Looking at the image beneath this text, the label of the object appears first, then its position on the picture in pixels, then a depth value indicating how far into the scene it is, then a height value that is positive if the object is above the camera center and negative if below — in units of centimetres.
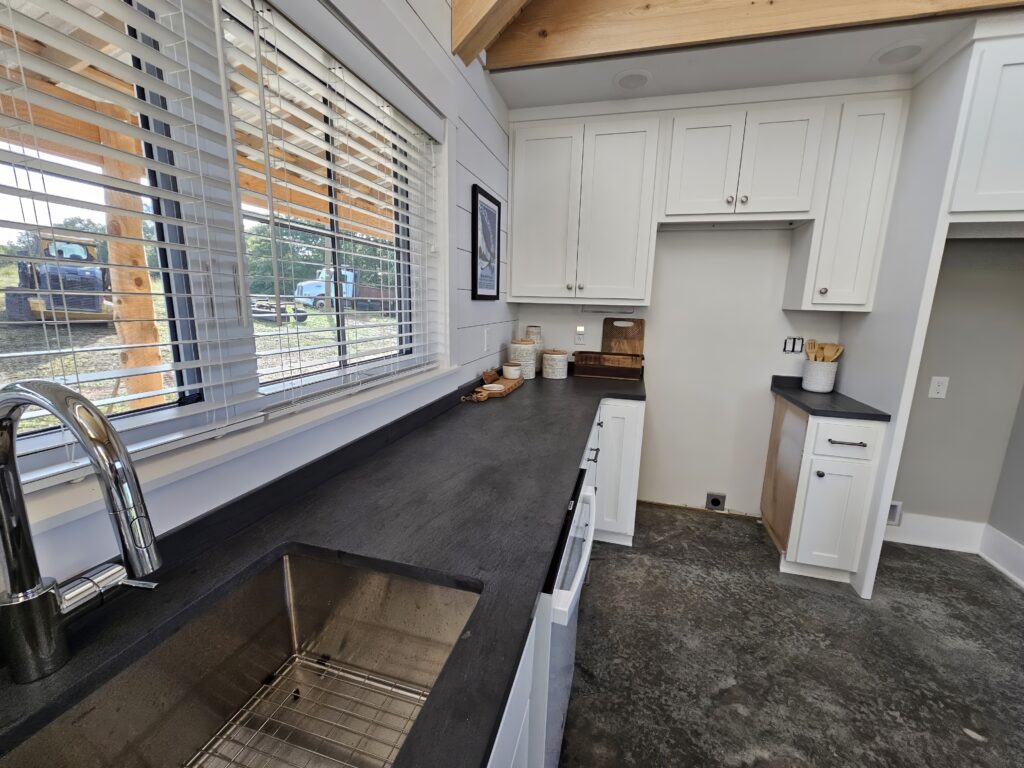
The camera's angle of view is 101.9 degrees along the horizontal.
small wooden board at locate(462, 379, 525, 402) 198 -40
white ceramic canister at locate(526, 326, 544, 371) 261 -15
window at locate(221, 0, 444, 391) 88 +27
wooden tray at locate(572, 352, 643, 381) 261 -32
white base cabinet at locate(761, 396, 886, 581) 200 -85
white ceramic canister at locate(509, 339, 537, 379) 248 -25
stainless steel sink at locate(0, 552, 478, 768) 61 -65
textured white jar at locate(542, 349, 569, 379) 253 -31
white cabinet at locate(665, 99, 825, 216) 209 +82
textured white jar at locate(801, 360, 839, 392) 233 -31
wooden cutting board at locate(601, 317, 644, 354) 269 -13
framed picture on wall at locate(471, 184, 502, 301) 202 +33
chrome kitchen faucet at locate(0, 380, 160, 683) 45 -28
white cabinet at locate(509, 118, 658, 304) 230 +58
